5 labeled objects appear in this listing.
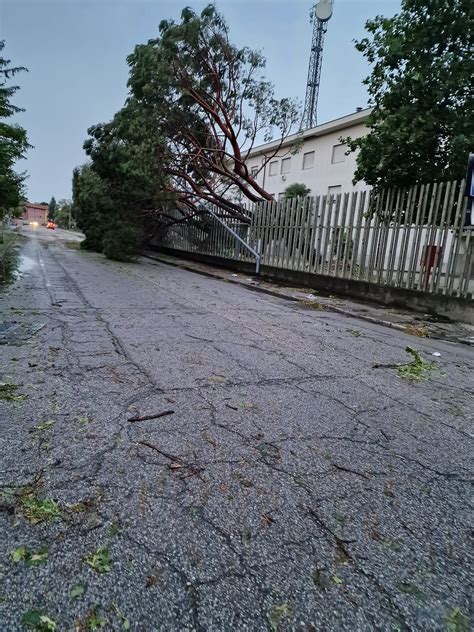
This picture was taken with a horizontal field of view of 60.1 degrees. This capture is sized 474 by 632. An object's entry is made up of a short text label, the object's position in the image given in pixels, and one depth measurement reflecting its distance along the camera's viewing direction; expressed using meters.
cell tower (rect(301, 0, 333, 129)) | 33.09
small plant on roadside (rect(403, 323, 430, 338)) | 7.15
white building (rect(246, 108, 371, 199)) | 25.62
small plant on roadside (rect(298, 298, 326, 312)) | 9.44
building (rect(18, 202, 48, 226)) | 117.76
